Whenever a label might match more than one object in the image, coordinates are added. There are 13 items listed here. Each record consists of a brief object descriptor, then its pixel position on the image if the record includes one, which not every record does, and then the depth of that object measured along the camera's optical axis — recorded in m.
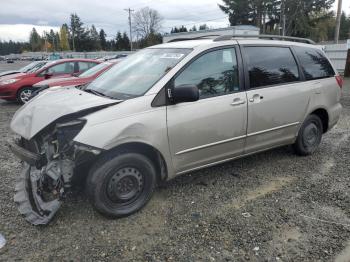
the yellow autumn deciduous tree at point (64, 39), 102.50
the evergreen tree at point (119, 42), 85.20
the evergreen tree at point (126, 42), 82.84
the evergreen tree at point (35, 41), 122.44
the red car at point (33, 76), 10.89
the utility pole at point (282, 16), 32.69
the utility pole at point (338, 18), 25.56
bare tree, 77.04
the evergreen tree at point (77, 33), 92.94
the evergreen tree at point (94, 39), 91.12
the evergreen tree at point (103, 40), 94.00
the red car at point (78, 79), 8.91
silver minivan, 3.22
